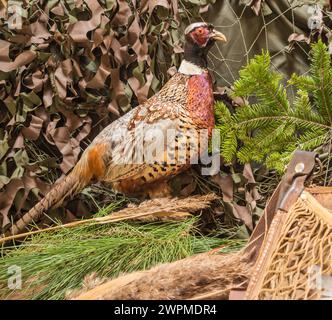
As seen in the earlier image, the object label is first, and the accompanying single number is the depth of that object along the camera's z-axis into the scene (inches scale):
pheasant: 77.9
